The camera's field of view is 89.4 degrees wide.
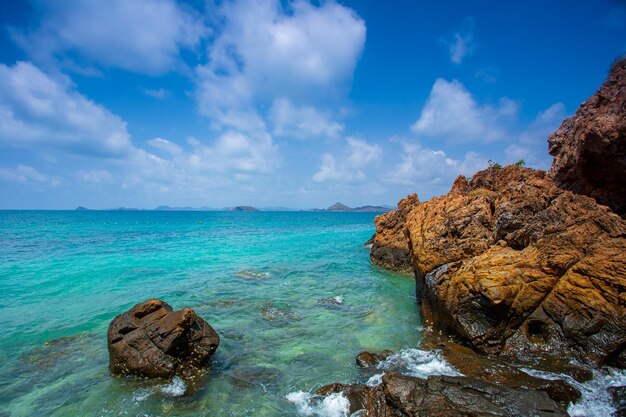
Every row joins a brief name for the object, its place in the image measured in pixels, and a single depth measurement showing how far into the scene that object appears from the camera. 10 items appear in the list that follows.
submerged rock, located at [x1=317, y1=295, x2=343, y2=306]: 19.12
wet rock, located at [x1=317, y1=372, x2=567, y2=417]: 6.58
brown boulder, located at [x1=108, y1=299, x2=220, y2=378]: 10.40
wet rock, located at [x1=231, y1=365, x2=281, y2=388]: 10.49
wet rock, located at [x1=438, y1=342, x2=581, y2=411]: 7.99
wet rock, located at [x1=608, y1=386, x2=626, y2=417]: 7.38
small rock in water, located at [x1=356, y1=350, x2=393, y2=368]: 11.29
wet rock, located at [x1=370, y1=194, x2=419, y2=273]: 29.17
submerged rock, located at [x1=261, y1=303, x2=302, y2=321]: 16.55
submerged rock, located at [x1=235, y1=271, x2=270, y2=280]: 25.68
